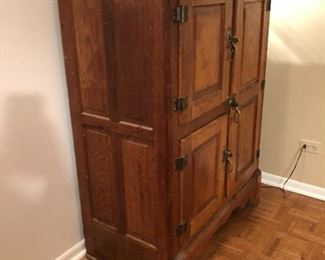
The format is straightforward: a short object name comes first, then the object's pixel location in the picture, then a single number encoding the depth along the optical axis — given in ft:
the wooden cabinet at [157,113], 4.37
